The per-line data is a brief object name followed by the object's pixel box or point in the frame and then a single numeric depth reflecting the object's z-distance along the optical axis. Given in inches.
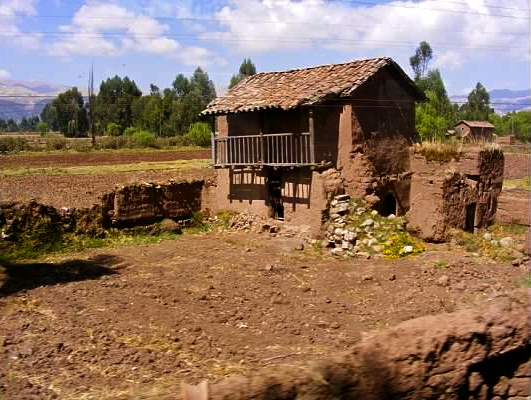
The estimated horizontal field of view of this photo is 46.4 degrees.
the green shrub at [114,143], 2020.7
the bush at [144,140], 2067.9
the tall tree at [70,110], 3142.2
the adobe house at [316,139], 707.4
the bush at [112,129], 2645.2
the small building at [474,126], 2001.4
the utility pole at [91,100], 2026.8
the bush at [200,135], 2190.0
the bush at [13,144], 1823.9
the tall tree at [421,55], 3024.1
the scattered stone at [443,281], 517.0
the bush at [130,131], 2527.1
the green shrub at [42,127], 3695.9
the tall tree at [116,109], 3070.9
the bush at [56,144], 1959.3
